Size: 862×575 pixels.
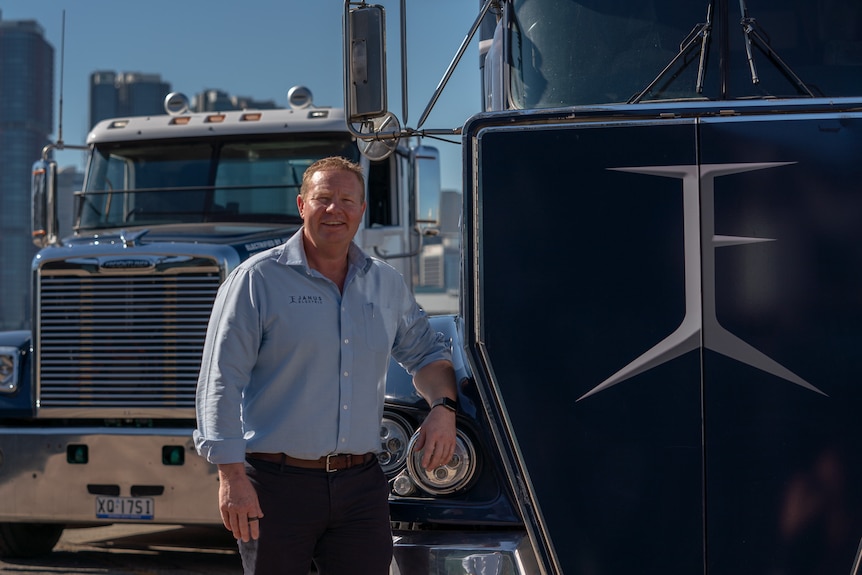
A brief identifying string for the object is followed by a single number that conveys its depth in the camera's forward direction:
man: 3.60
